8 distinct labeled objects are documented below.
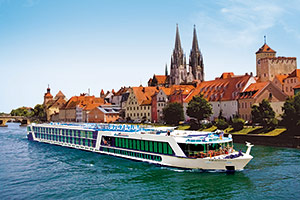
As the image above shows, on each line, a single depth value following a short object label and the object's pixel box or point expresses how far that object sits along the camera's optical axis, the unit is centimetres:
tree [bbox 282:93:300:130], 5342
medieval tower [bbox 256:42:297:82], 9388
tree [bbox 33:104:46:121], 17951
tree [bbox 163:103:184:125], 8325
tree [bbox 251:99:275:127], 5941
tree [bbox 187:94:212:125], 7344
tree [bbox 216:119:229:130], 6706
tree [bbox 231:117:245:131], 6266
